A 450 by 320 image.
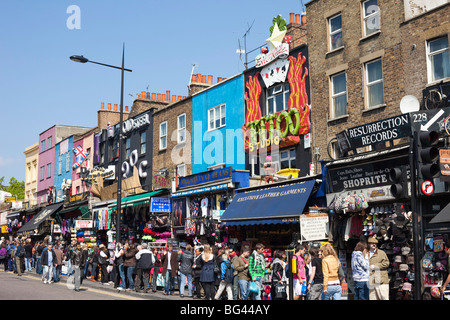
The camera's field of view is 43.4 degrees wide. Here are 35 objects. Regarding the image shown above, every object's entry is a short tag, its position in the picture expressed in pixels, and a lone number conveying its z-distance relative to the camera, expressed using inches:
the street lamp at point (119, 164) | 902.4
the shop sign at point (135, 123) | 1348.4
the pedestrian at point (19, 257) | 1079.6
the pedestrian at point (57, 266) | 916.6
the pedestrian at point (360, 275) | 511.5
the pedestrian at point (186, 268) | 741.3
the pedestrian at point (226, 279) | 635.5
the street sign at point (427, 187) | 423.5
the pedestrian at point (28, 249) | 1138.5
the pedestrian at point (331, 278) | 493.4
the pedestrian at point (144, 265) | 766.5
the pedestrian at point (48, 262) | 899.4
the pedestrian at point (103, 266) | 932.6
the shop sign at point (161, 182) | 1211.9
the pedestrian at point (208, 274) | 663.8
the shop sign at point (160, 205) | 1078.1
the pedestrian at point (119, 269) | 797.2
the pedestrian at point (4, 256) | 1230.7
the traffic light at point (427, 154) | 416.2
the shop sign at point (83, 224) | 1222.3
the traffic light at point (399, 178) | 440.1
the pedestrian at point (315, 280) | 510.0
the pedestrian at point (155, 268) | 779.7
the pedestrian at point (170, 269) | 768.9
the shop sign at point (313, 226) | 703.1
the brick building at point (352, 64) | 757.9
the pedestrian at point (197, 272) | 718.5
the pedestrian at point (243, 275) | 603.5
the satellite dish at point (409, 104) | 671.8
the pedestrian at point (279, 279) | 573.6
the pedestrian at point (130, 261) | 783.1
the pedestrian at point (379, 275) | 522.0
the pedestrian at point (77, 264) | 787.4
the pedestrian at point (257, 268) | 594.9
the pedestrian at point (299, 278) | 552.1
